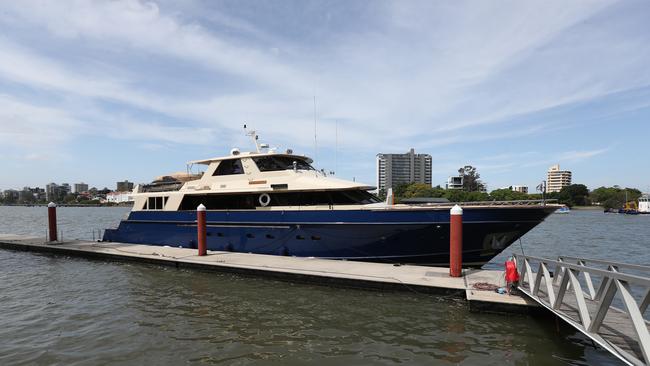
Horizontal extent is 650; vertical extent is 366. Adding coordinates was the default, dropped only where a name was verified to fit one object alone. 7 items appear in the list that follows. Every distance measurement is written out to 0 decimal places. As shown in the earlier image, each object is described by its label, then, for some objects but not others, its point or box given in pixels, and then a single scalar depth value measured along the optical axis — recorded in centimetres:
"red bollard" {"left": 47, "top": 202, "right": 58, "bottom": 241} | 1870
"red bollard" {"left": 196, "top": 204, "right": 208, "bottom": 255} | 1384
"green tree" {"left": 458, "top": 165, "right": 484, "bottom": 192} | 10188
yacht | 1120
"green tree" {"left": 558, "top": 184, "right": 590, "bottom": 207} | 10510
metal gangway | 468
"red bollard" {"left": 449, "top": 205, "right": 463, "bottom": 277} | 982
